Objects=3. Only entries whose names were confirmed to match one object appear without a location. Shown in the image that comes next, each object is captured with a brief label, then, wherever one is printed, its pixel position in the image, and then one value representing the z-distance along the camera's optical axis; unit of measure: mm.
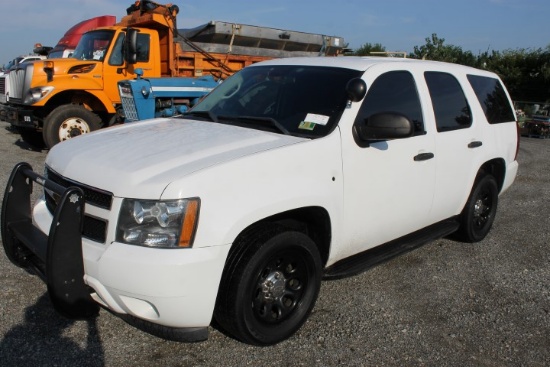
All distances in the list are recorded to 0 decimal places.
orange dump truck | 9602
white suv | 2602
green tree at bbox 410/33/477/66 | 34156
